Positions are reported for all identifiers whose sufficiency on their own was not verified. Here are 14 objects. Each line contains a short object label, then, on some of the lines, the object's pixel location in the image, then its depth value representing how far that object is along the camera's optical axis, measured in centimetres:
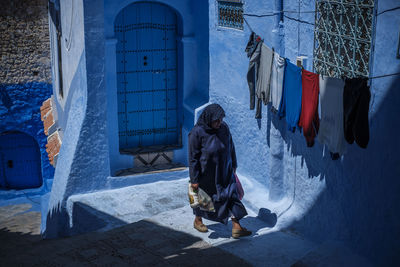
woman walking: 620
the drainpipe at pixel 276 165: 693
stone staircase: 550
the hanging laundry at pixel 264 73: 670
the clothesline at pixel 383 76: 470
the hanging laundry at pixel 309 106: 567
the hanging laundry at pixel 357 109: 474
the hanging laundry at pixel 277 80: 639
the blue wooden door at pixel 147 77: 886
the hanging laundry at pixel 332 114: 516
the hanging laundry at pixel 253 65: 700
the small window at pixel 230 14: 754
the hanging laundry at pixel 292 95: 605
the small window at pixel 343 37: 517
